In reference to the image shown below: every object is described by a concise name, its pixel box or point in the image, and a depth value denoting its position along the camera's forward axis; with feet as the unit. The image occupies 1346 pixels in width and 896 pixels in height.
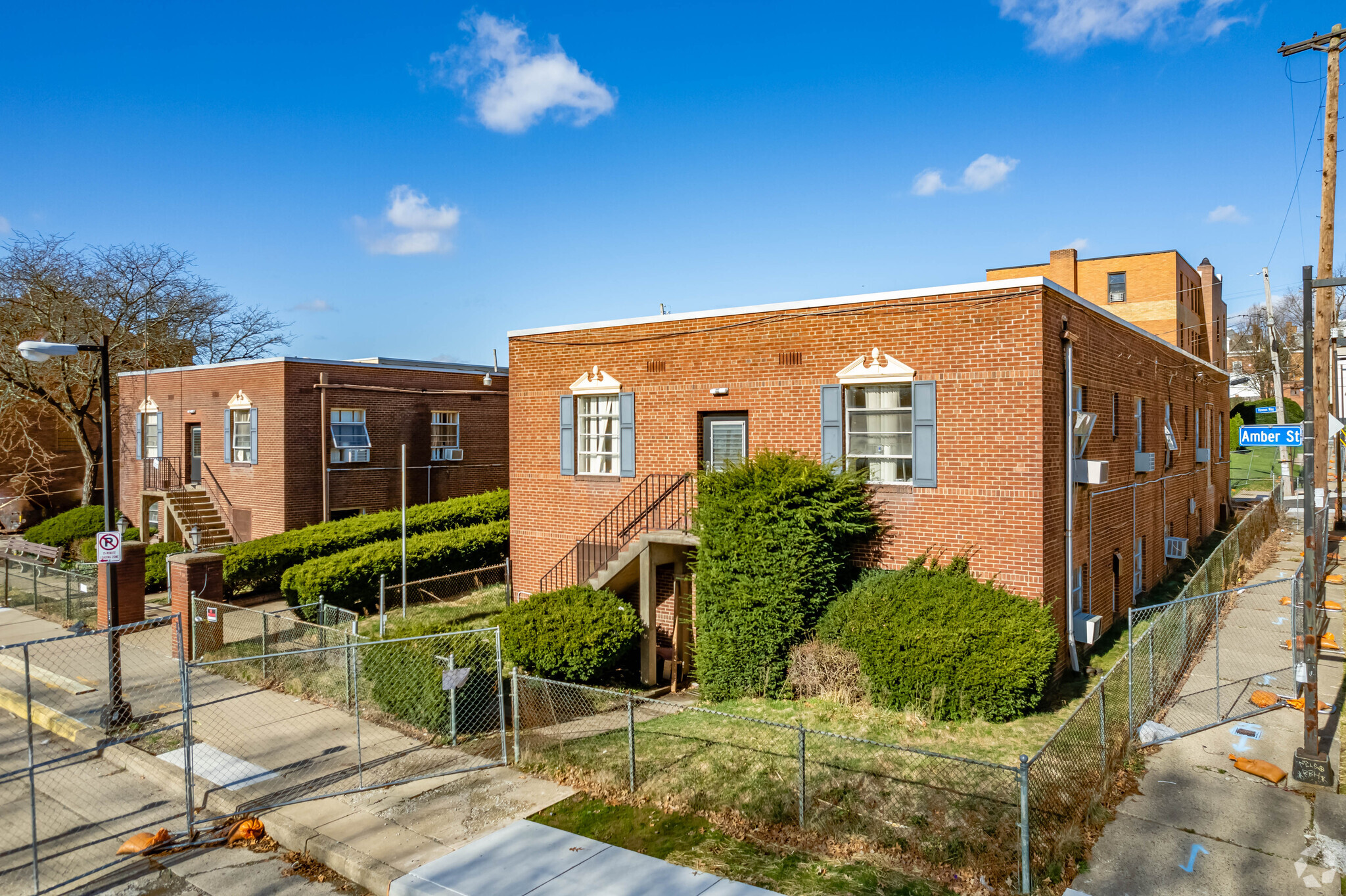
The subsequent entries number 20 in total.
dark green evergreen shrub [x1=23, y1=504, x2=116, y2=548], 88.22
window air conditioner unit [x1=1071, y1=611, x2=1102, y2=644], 42.27
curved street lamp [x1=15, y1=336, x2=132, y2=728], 34.88
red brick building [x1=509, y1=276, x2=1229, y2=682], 39.78
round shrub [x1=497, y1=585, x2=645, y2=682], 38.86
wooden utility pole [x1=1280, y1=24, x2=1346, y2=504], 67.15
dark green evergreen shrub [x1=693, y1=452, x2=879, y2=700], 39.60
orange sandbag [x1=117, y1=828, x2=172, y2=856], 25.48
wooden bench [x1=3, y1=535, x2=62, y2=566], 78.28
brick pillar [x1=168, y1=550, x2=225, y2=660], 49.11
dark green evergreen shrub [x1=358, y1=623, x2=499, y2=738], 34.40
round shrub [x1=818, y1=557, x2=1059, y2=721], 34.86
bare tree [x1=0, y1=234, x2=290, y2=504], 97.86
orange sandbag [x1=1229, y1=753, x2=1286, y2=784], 28.19
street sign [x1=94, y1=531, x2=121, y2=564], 39.11
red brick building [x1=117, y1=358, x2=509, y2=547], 76.18
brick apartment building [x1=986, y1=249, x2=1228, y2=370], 121.70
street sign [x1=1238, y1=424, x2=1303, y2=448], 41.91
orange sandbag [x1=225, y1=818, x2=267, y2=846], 26.25
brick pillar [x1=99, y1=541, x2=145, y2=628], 50.65
